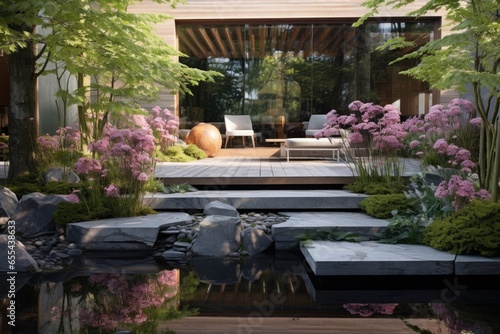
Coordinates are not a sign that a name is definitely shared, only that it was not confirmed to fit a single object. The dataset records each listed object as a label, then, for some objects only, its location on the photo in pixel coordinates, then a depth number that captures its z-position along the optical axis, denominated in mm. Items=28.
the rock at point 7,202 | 5898
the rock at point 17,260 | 4539
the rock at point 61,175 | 6973
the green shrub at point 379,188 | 6316
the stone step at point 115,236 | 5293
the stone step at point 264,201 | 6293
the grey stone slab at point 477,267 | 4250
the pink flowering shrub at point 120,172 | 5753
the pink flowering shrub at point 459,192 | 4684
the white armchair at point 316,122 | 12674
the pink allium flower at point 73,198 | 5592
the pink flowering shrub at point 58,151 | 7215
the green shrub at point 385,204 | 5758
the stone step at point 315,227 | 5285
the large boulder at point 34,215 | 5707
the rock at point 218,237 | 5234
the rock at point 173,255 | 5180
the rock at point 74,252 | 5207
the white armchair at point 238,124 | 13125
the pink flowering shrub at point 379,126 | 6270
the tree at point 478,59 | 4363
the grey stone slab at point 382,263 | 4262
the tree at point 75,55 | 5504
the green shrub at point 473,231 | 4401
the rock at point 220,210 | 5805
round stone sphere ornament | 12289
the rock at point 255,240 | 5336
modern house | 13422
